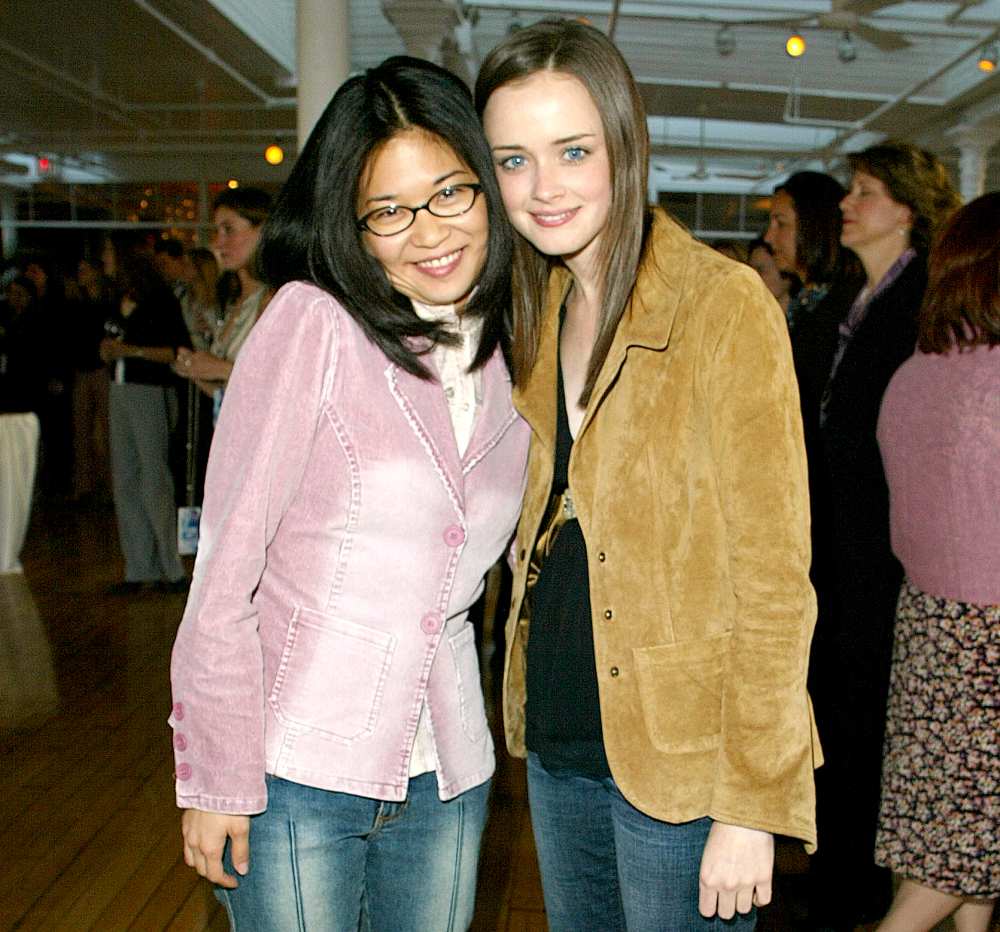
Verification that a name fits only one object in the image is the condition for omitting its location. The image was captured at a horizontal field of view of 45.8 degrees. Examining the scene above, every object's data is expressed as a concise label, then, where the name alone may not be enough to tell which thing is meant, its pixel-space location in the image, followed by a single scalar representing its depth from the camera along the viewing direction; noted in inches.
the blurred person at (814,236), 146.9
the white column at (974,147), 514.3
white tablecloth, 274.4
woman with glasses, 55.6
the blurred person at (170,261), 273.1
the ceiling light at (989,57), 380.2
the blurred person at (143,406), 242.1
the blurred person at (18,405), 275.9
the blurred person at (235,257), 184.6
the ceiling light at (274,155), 335.9
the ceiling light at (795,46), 346.9
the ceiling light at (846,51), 388.5
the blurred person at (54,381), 388.2
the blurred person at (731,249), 267.0
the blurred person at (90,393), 392.2
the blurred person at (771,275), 209.3
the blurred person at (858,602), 111.9
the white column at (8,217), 715.4
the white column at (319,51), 245.8
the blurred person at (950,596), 96.2
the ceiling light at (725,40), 399.5
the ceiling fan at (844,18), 345.4
